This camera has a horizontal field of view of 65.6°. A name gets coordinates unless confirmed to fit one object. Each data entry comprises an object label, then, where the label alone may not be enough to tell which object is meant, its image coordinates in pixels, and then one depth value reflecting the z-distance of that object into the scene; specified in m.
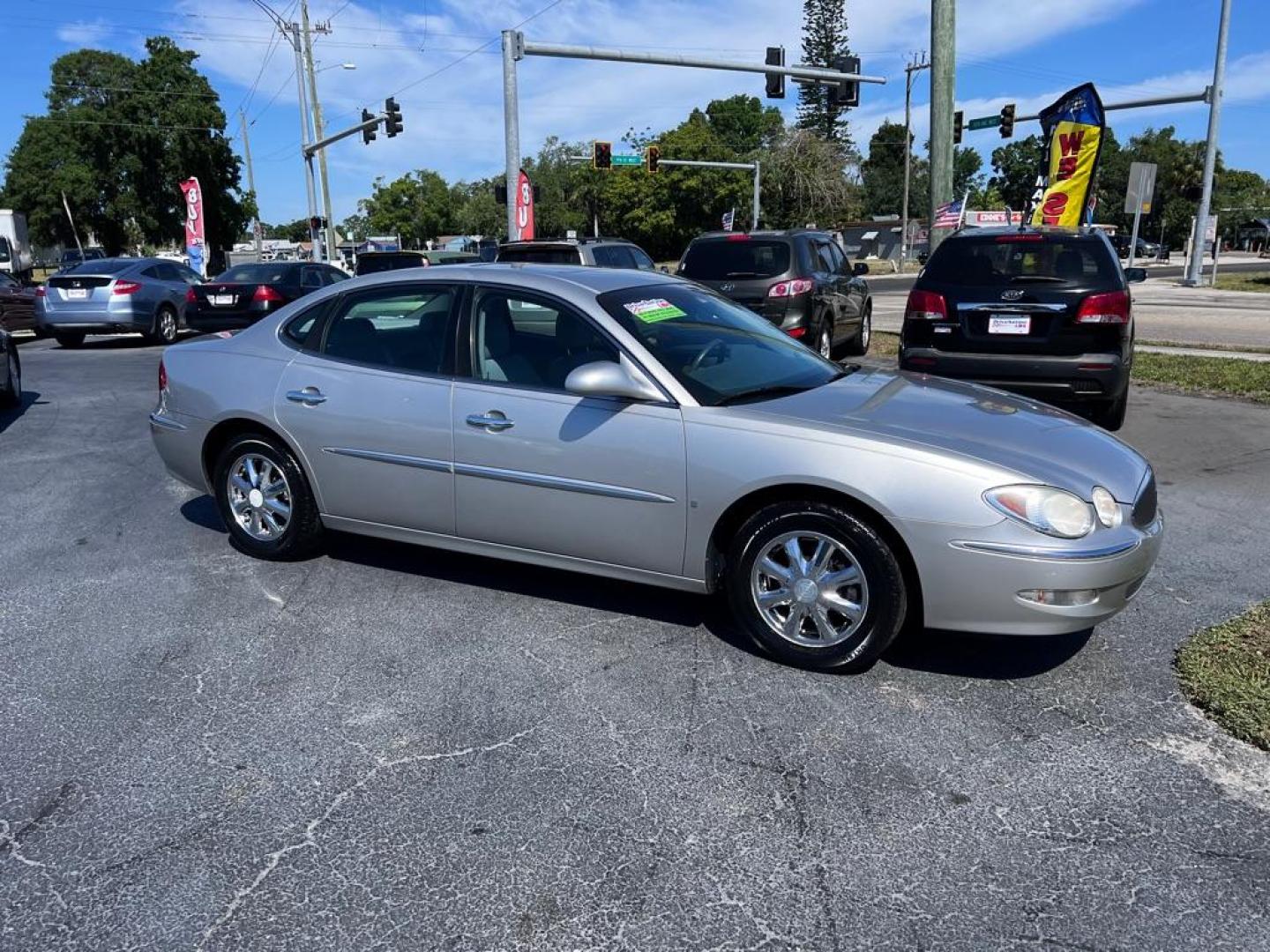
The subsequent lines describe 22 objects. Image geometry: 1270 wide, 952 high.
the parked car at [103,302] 16.23
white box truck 39.22
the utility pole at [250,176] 59.66
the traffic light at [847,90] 22.22
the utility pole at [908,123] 53.16
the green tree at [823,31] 78.81
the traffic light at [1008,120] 27.70
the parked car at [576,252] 12.48
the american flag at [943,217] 14.62
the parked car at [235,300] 16.97
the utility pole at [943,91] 13.40
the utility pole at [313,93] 38.31
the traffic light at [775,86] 22.77
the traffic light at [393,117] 27.77
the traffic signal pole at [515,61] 19.67
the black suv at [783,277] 10.73
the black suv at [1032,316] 7.67
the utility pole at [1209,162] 26.83
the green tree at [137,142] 50.59
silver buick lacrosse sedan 3.60
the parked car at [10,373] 9.56
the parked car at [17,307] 16.81
